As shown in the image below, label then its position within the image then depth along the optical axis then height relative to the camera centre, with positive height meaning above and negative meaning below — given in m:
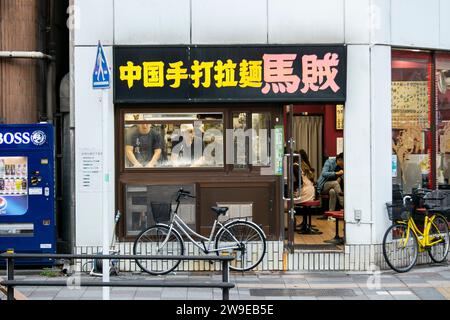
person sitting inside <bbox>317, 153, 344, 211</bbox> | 14.59 -0.55
